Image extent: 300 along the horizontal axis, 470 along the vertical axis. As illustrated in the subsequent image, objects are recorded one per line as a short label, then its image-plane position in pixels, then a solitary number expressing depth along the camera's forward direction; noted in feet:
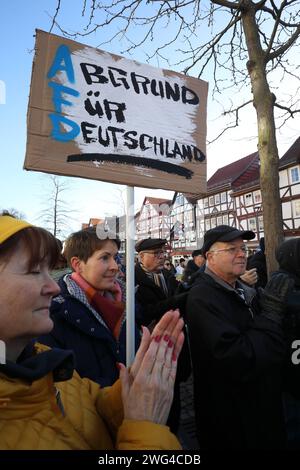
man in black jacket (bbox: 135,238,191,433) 7.92
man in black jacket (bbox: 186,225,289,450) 5.40
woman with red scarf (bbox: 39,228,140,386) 5.33
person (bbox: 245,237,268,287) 13.01
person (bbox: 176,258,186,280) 58.55
